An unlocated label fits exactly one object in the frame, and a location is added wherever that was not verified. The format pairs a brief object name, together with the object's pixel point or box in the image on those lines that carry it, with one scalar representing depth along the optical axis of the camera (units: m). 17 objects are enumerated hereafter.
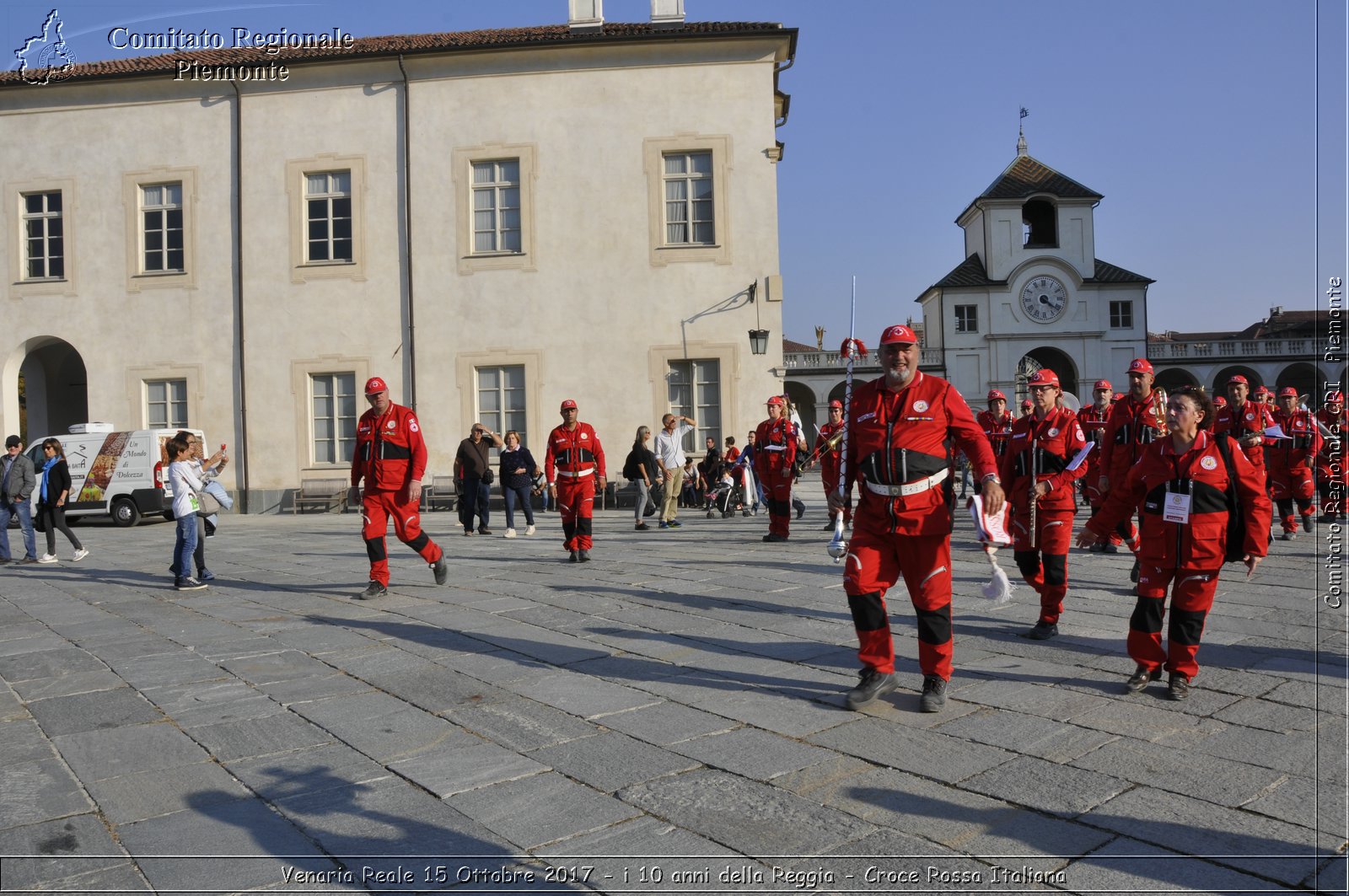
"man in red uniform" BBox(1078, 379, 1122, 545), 10.83
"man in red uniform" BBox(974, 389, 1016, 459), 12.91
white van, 20.78
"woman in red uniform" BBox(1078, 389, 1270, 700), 5.40
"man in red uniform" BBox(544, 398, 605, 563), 11.41
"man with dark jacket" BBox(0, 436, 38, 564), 13.20
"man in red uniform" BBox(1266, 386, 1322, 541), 13.52
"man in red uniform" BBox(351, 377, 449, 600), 9.18
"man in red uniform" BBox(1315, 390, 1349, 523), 13.25
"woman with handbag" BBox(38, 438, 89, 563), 13.37
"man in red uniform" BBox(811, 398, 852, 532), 13.43
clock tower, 50.34
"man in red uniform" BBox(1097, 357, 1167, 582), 8.86
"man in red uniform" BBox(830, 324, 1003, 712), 5.24
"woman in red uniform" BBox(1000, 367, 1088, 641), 6.99
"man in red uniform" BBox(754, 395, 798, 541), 13.54
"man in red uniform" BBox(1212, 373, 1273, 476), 12.35
